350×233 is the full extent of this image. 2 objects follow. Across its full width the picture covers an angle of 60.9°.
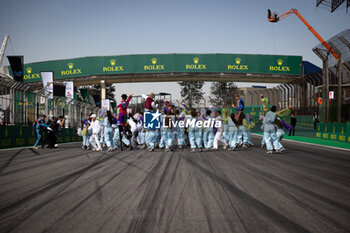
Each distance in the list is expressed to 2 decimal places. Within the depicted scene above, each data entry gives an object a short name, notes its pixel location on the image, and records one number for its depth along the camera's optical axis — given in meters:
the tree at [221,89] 80.38
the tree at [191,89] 84.31
